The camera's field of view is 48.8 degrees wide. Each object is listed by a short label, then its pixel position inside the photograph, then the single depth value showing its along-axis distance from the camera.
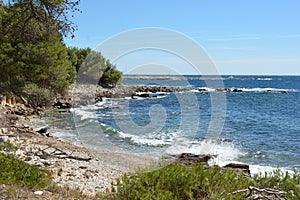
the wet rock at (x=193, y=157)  12.55
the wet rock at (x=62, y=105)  31.78
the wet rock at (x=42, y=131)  17.17
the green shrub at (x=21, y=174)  5.39
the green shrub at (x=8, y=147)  9.33
